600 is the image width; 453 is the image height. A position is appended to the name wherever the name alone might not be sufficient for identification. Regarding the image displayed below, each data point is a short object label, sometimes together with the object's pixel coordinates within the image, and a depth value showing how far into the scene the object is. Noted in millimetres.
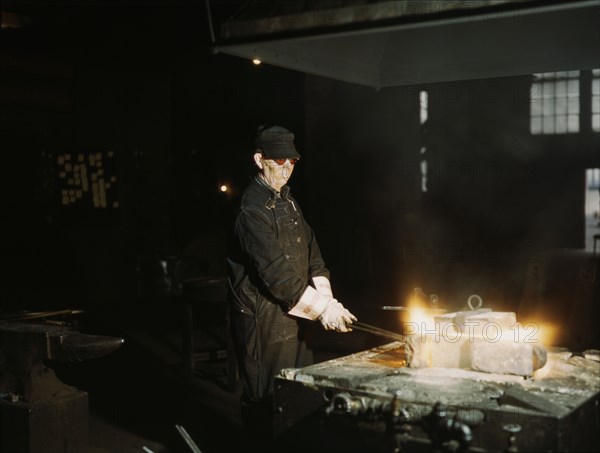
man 4605
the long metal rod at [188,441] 4160
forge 3211
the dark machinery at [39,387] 5023
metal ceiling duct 3842
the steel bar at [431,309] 4473
